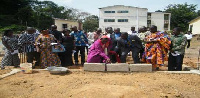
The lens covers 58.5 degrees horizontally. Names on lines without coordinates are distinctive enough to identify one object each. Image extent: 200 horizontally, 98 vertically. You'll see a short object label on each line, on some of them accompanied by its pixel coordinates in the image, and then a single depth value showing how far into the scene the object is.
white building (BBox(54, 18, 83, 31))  30.09
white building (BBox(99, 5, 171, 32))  39.38
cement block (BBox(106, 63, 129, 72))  5.34
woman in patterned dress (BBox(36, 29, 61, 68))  6.16
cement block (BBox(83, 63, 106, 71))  5.43
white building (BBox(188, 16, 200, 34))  28.47
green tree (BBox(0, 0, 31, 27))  24.62
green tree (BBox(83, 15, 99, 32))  47.12
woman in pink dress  5.73
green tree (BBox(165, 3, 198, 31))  39.22
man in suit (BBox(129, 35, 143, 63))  6.36
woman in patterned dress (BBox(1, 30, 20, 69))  6.17
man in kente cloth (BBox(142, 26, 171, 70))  5.75
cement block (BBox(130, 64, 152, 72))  5.32
